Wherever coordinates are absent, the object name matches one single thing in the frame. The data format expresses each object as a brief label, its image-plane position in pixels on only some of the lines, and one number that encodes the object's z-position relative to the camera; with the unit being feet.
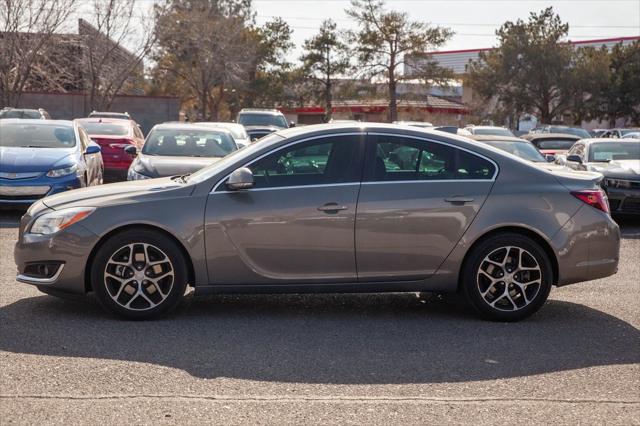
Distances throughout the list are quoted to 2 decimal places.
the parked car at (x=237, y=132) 50.81
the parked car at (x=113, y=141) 61.77
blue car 40.68
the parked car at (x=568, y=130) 108.60
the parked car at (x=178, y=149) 40.83
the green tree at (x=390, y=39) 175.63
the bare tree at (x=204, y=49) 156.76
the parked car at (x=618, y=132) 113.09
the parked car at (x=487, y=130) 72.66
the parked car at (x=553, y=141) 65.82
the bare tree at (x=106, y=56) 129.49
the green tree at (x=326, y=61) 184.03
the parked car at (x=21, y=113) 83.53
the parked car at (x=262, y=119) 100.94
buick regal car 21.71
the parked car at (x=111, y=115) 98.27
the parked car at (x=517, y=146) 47.26
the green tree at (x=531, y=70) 177.99
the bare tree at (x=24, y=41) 116.78
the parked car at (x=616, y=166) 45.06
